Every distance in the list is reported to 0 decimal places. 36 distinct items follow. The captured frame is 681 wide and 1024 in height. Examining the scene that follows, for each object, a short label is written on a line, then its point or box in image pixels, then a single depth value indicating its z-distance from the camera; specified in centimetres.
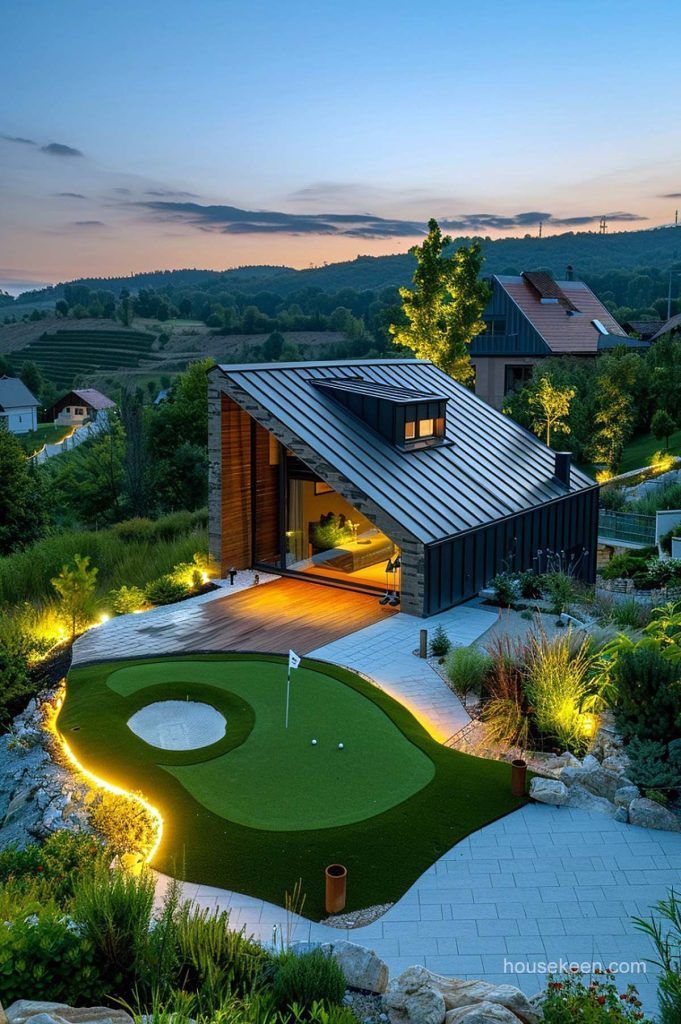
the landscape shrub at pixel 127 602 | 1445
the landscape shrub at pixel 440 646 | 1186
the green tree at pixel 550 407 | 2531
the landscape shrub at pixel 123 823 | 714
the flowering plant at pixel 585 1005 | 417
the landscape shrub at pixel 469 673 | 1052
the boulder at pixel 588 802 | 778
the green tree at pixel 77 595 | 1328
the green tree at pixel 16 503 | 2141
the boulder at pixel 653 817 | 743
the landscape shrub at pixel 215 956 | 486
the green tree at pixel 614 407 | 2870
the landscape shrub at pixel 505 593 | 1446
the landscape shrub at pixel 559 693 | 916
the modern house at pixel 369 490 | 1405
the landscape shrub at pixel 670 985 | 400
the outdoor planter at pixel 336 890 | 622
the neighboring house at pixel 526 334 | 4050
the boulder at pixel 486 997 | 486
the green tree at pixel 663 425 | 2945
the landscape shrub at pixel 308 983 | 471
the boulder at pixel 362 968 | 528
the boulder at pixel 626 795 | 776
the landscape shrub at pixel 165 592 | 1483
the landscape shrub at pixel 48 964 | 439
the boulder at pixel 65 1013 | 400
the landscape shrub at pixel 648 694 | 830
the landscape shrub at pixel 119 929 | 471
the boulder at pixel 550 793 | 788
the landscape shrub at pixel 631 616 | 1287
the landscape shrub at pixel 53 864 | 608
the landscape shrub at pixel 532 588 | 1477
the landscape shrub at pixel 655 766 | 777
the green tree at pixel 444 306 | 2909
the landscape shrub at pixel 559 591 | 1372
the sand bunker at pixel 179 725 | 927
